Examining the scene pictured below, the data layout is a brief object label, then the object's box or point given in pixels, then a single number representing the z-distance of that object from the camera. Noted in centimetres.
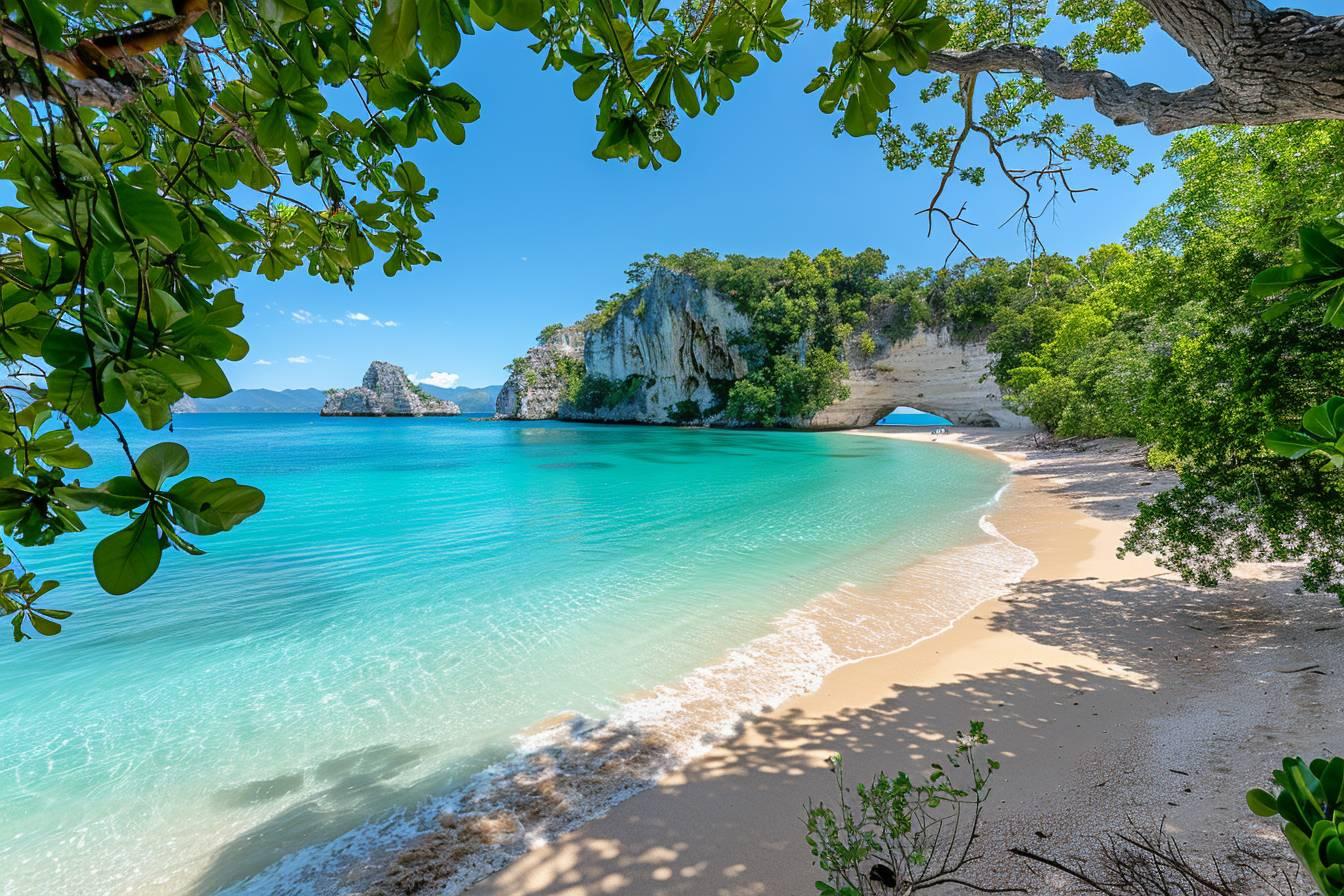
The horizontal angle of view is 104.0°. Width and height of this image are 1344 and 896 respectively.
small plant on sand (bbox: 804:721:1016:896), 184
